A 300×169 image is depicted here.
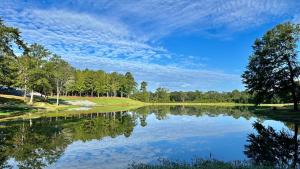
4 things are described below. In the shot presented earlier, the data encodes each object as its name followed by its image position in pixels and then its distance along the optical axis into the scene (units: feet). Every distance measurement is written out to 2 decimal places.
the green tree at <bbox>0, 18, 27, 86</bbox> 106.45
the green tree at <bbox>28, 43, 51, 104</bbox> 168.35
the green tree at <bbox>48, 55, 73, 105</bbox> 194.03
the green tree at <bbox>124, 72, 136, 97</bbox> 389.71
